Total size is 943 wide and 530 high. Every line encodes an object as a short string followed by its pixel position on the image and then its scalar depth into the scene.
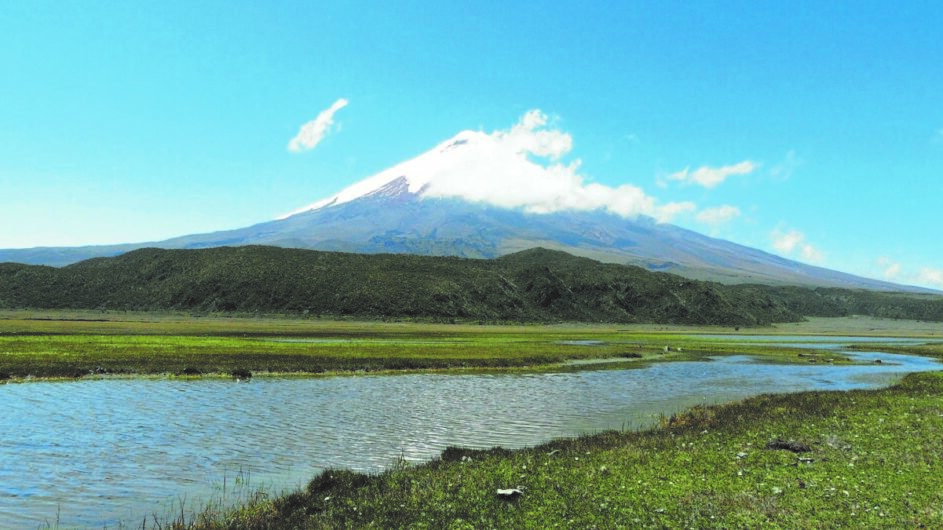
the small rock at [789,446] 22.59
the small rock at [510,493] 16.48
